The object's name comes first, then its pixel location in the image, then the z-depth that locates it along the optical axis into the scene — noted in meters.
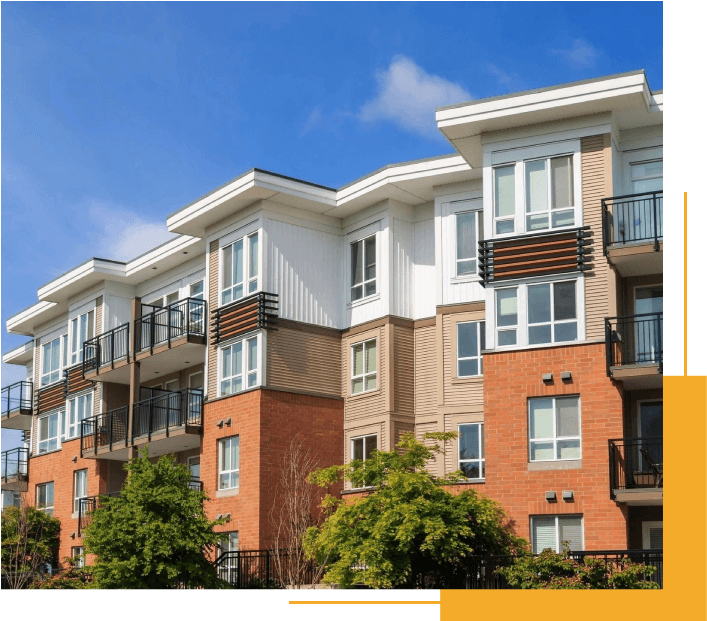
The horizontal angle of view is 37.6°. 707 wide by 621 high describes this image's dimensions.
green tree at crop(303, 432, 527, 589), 23.25
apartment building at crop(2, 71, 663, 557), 25.30
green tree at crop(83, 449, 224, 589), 25.44
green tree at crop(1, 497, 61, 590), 37.81
